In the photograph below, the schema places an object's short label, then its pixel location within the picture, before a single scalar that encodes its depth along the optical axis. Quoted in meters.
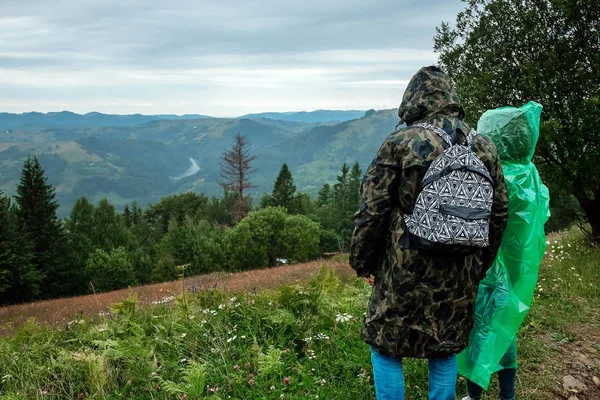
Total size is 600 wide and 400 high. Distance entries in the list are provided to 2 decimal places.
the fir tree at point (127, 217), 79.06
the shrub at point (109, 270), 44.31
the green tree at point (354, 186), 74.41
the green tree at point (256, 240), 45.12
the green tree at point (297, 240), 47.22
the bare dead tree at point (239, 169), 54.76
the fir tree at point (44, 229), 42.28
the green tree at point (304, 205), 72.25
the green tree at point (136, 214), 81.69
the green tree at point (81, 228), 50.56
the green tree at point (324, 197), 93.62
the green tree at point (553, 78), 7.73
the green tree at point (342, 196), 74.31
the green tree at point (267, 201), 72.31
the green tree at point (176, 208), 82.50
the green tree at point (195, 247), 48.69
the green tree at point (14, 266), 34.91
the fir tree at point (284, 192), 70.75
